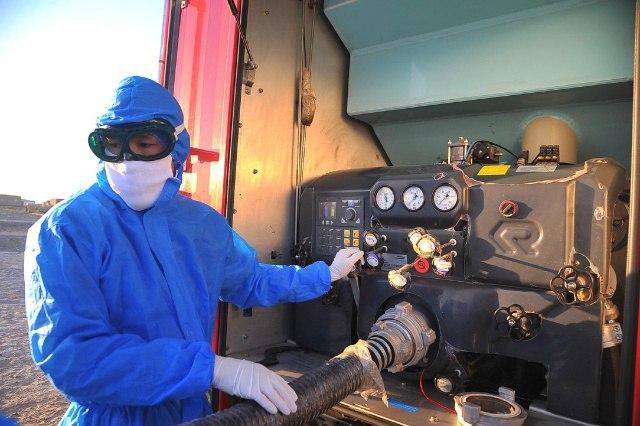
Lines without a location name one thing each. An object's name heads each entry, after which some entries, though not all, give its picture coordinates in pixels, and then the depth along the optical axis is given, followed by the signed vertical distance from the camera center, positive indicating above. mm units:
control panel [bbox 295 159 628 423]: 1172 -98
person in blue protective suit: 851 -161
